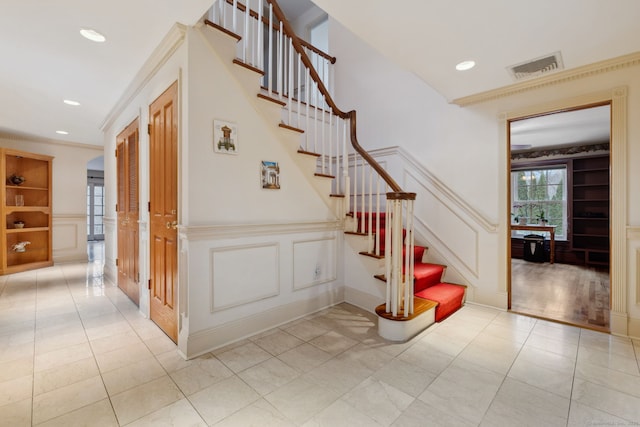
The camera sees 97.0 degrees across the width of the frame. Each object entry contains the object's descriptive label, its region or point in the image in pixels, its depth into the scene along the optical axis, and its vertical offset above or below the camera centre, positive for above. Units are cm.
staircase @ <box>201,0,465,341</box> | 243 -5
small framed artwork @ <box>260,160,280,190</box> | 259 +34
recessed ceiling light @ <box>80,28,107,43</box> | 222 +142
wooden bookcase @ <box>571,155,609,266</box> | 578 +3
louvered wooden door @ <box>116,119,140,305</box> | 335 -1
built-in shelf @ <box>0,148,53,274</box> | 488 +2
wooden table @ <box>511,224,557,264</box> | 593 -41
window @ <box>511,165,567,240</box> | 636 +33
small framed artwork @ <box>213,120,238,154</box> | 227 +61
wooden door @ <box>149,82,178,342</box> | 239 +3
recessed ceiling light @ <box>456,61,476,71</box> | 253 +133
